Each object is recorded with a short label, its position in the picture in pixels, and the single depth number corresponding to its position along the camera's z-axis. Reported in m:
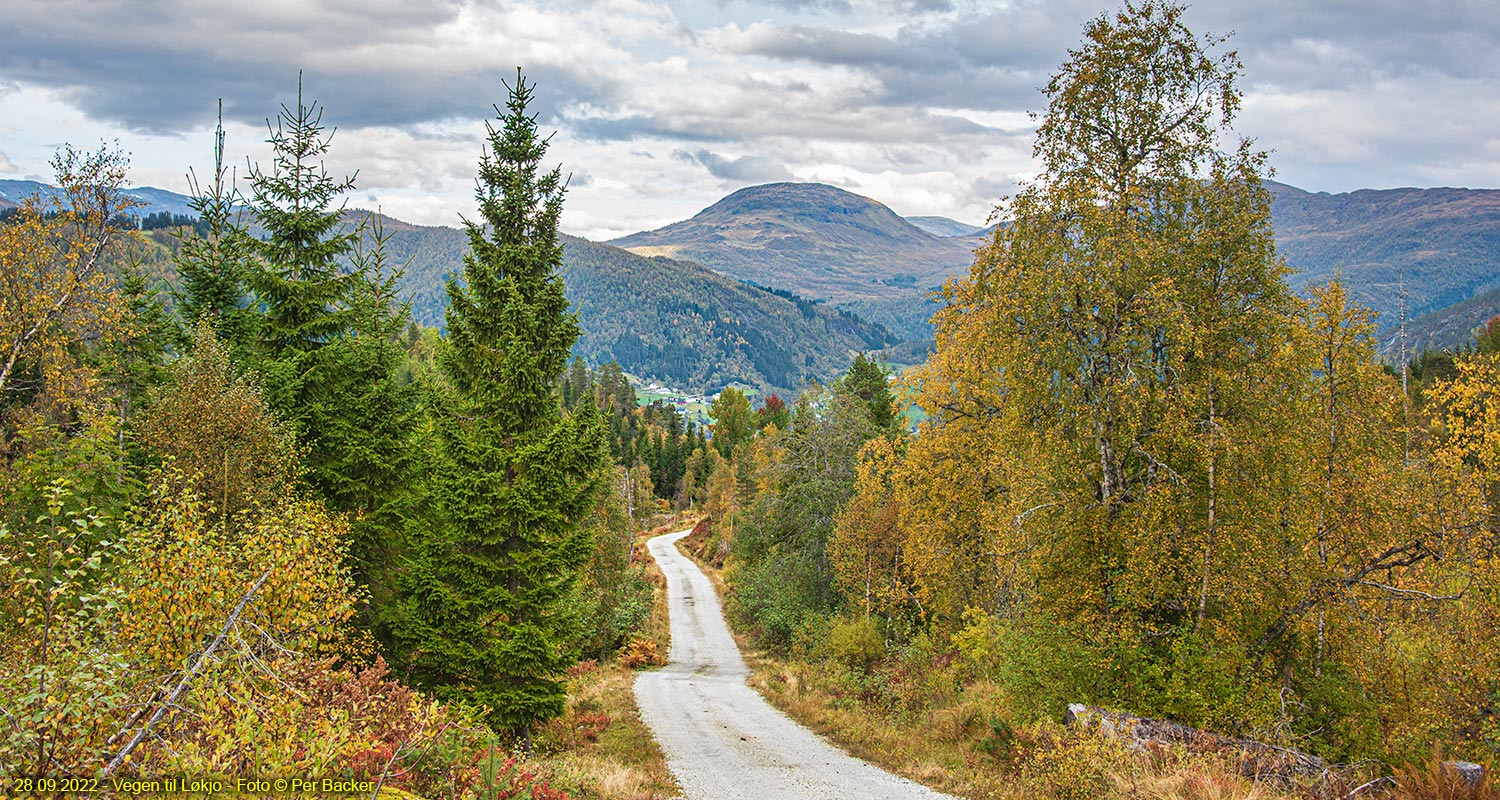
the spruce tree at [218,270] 20.97
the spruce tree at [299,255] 20.58
